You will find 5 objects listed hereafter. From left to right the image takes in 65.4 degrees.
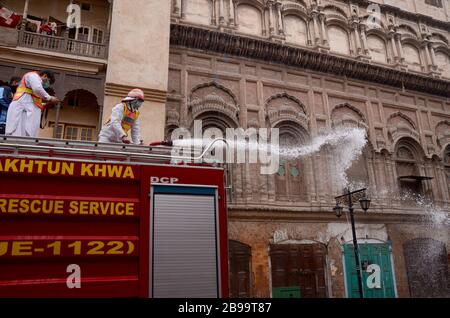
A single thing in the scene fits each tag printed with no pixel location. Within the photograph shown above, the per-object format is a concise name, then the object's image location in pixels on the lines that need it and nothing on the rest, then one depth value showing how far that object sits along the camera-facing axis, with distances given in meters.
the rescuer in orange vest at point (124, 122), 6.22
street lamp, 11.16
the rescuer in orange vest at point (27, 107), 6.00
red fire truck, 4.06
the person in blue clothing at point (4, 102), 6.87
